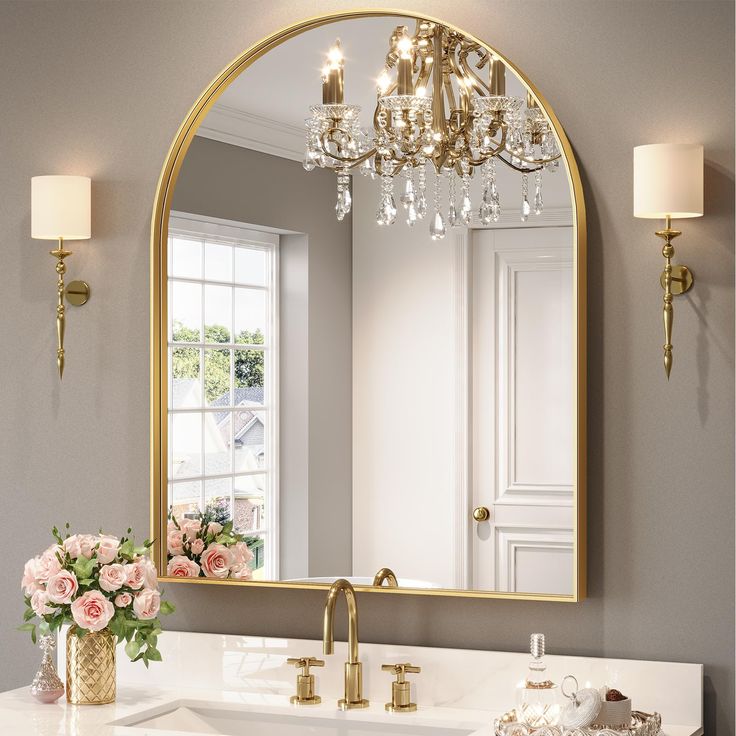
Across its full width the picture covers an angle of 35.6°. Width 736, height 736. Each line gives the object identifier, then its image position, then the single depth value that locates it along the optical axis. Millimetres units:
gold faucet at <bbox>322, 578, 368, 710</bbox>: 2369
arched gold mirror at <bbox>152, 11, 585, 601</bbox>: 2404
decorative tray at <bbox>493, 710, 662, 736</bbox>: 2000
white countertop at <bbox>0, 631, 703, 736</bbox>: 2279
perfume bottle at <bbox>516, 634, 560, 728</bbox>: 2115
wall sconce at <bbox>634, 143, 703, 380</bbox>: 2236
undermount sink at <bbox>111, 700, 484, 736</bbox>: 2316
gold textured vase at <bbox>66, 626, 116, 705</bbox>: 2406
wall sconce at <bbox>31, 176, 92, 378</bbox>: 2686
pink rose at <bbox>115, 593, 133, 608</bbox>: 2369
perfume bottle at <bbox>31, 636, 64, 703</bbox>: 2430
